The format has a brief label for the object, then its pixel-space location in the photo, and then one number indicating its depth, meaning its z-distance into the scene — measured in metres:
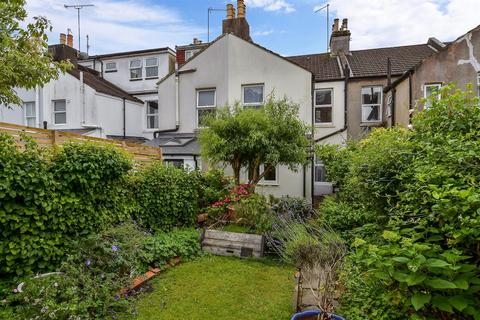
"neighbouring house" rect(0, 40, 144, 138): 16.22
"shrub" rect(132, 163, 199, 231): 6.44
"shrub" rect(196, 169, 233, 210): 8.65
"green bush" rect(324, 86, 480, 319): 1.74
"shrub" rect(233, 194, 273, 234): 6.59
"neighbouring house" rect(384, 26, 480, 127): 11.15
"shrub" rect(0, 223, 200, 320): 3.45
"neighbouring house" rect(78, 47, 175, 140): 18.83
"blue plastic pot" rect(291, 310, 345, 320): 3.06
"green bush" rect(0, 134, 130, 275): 3.97
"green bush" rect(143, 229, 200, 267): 5.41
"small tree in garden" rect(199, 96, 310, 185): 8.84
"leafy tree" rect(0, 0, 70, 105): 5.54
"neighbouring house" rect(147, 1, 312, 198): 12.47
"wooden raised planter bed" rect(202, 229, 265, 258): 6.02
